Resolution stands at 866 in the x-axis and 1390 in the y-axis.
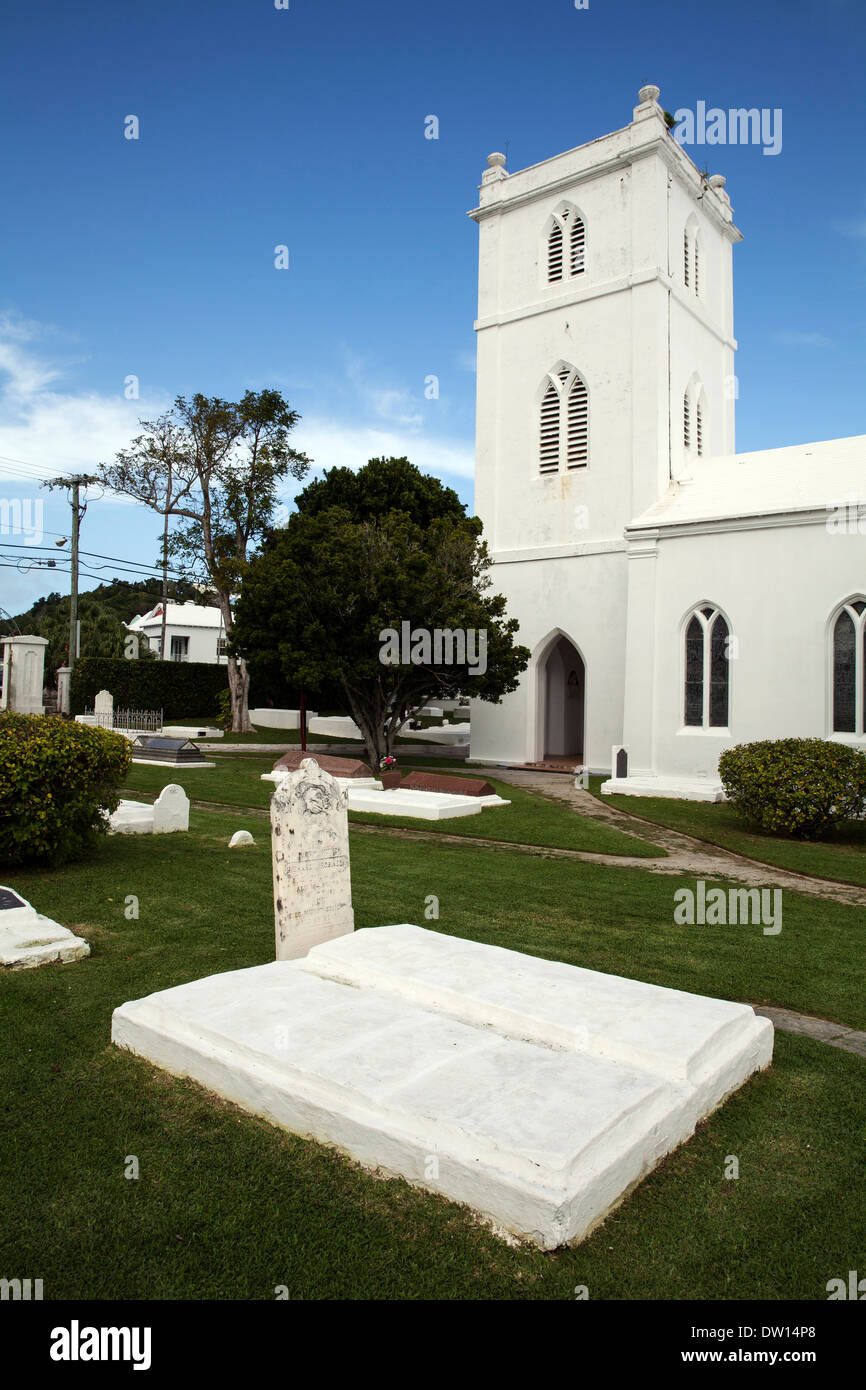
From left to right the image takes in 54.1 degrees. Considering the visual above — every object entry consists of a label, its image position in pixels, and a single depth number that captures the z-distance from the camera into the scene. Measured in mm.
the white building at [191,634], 59125
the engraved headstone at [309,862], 6152
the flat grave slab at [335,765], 17812
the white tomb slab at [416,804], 14617
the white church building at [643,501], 18344
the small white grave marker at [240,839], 11062
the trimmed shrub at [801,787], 13570
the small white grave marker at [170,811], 11922
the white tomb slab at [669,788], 18391
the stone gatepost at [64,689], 34438
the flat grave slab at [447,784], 16234
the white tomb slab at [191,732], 30856
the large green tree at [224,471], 33469
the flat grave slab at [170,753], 22688
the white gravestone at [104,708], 28250
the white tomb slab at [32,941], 6086
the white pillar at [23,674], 31766
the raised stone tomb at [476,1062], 3367
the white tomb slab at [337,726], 36031
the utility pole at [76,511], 34750
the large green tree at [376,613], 20031
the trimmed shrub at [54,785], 8664
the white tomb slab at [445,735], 35688
